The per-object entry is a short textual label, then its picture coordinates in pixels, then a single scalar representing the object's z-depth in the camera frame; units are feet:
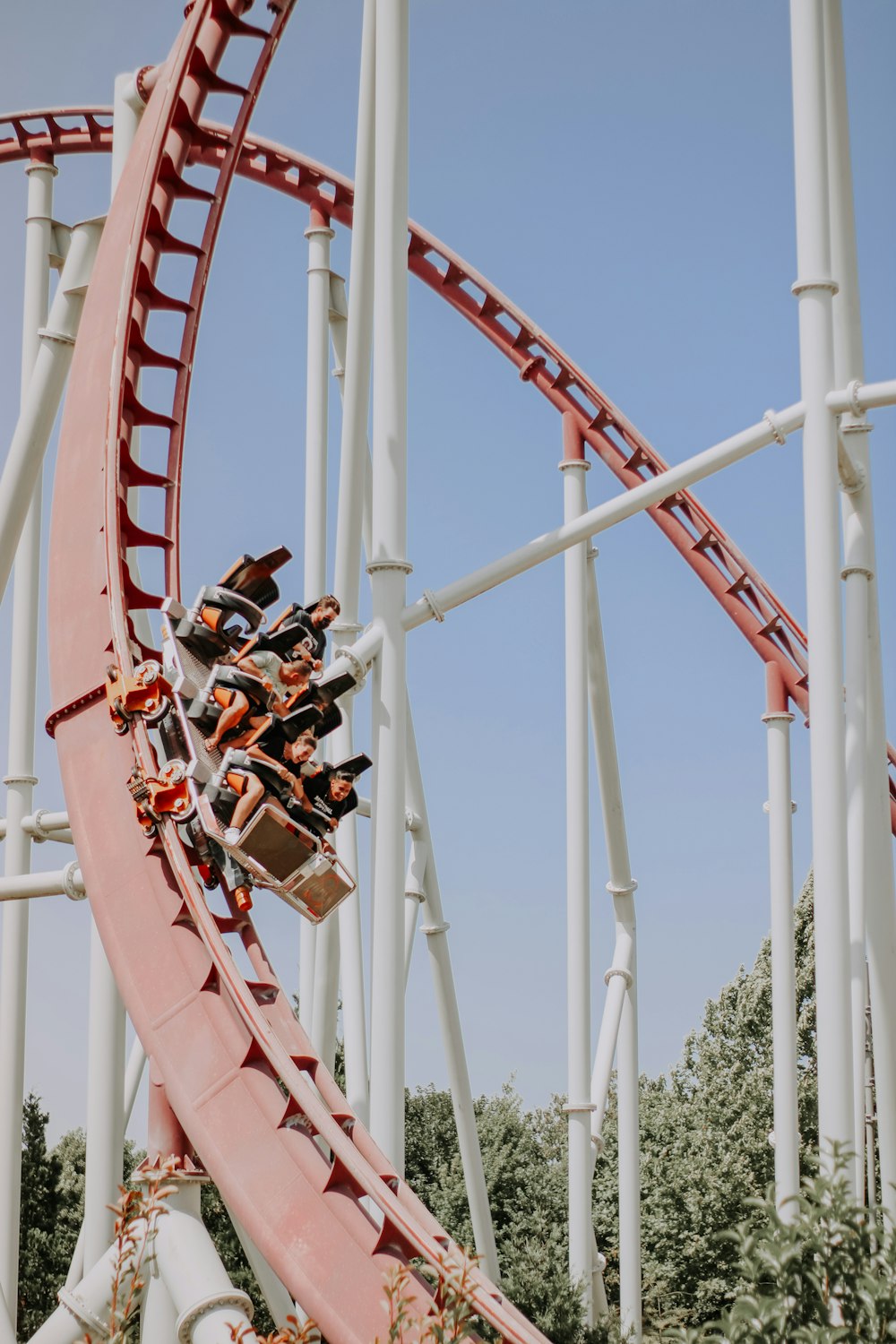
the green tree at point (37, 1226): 82.89
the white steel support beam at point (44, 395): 45.78
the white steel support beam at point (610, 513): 35.55
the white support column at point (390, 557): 35.94
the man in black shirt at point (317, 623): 33.06
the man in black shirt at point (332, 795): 31.94
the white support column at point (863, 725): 35.09
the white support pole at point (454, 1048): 51.72
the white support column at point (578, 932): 49.67
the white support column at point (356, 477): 45.55
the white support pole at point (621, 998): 53.62
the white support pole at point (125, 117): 46.21
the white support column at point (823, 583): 29.30
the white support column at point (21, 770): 47.62
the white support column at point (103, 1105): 36.86
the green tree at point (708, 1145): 92.94
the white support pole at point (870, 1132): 51.58
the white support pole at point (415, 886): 52.90
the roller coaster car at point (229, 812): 30.86
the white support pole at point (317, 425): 53.01
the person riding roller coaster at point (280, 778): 30.68
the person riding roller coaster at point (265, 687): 31.86
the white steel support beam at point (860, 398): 33.32
